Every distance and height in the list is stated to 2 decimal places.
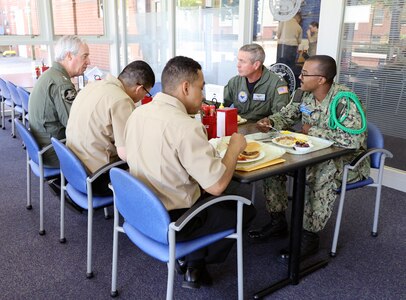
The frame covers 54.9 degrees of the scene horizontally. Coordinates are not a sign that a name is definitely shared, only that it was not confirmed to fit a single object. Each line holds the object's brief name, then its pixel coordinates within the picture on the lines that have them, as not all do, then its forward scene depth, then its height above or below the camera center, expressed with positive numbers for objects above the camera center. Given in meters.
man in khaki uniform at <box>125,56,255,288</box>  1.54 -0.46
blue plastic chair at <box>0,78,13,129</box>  4.97 -0.77
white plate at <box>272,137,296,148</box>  2.01 -0.53
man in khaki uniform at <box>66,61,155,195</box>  2.11 -0.43
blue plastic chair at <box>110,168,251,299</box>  1.50 -0.73
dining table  1.79 -0.81
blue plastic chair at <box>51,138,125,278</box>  1.97 -0.75
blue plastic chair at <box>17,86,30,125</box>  4.17 -0.65
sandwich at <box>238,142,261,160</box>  1.83 -0.53
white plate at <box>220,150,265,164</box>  1.78 -0.54
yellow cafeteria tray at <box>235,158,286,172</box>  1.72 -0.55
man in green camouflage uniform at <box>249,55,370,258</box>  2.22 -0.53
